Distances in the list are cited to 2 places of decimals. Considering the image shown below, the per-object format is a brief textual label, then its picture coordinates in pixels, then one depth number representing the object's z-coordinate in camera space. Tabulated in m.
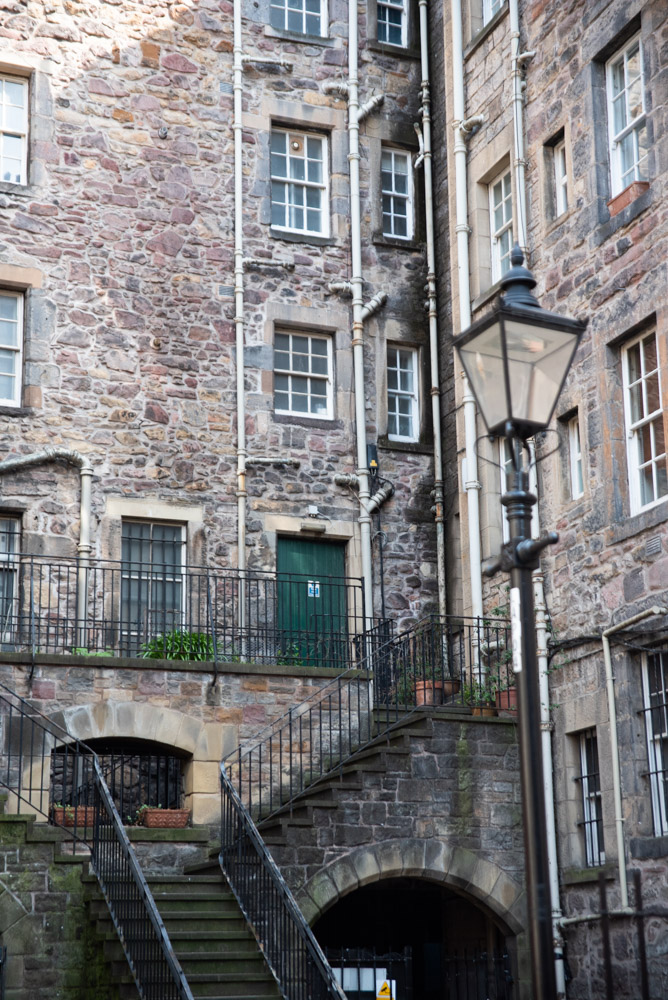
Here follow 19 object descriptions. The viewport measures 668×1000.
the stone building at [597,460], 13.39
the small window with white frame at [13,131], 17.50
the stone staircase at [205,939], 11.26
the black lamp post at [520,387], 6.30
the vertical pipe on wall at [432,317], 18.45
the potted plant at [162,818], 13.94
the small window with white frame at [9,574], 15.67
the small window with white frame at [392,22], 19.95
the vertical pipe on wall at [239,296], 17.42
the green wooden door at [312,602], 16.53
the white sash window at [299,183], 18.95
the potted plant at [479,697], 15.02
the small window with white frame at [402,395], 19.03
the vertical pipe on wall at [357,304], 18.03
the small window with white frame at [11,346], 16.88
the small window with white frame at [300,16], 19.39
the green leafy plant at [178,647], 15.38
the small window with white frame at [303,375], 18.45
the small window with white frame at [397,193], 19.50
